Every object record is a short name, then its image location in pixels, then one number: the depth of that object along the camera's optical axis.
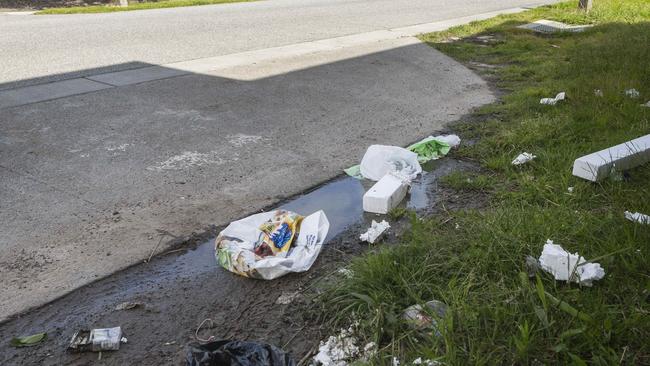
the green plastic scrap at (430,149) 4.85
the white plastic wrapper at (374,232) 3.46
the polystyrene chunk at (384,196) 3.82
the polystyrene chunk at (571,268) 2.75
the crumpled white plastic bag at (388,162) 4.46
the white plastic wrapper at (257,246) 3.08
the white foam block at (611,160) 3.97
